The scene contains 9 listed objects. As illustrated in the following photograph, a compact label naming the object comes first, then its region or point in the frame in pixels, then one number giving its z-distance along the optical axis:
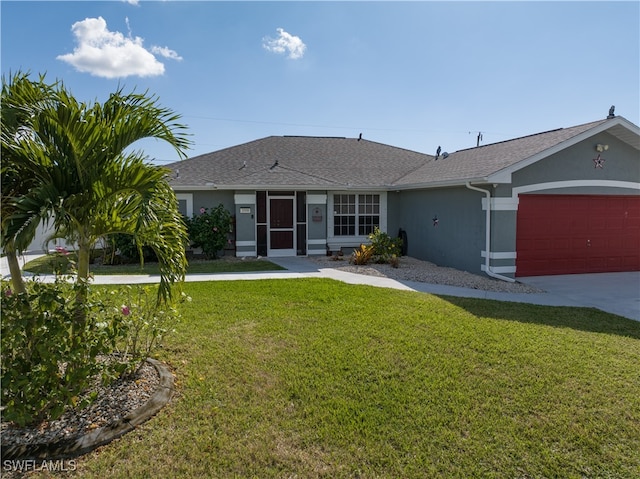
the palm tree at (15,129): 3.69
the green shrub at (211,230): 13.74
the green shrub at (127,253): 12.90
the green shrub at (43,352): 3.35
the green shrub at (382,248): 13.39
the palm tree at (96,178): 3.64
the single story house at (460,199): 11.18
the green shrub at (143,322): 4.50
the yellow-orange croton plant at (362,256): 13.07
